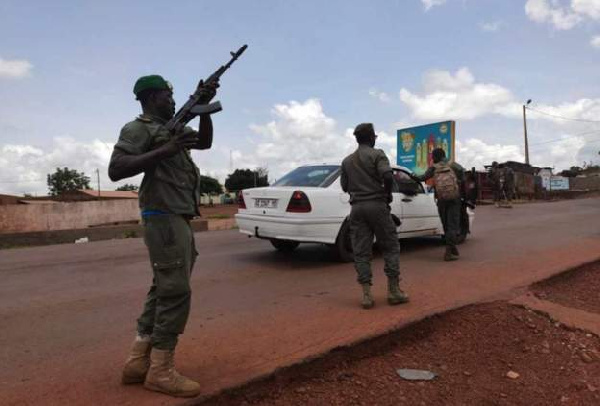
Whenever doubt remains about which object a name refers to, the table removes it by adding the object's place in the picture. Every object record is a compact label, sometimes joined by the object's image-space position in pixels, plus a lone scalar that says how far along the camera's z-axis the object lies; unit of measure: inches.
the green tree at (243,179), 3122.5
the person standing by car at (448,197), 269.0
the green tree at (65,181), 3038.9
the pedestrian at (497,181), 871.7
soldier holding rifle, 99.4
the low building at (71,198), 1369.3
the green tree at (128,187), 3531.5
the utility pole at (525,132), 1489.9
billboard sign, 785.6
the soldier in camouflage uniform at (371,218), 177.6
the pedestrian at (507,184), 880.3
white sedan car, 254.4
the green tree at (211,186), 3180.6
